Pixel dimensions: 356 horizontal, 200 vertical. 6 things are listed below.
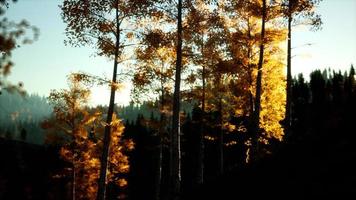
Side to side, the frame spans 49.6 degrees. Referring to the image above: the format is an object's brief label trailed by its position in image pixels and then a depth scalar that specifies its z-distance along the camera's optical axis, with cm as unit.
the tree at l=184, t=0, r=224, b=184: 1339
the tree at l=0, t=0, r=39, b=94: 488
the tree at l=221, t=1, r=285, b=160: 1620
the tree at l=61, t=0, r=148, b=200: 1324
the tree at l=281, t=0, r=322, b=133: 1577
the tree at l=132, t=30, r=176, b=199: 1337
